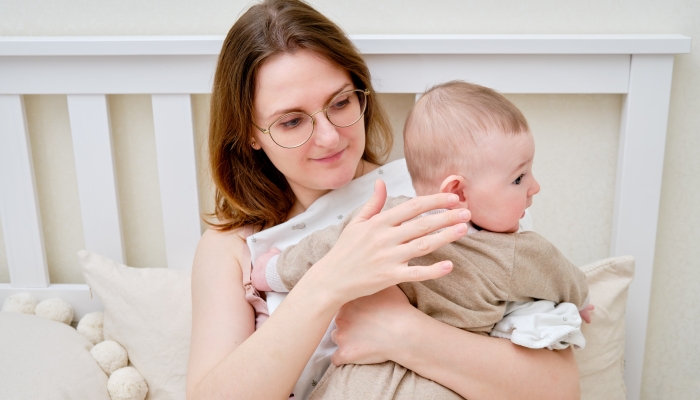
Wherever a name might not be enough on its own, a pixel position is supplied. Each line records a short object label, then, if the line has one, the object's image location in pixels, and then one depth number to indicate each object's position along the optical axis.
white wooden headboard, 1.40
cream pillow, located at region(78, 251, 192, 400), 1.48
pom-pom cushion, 1.28
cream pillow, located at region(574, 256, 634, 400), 1.37
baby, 1.00
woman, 1.02
